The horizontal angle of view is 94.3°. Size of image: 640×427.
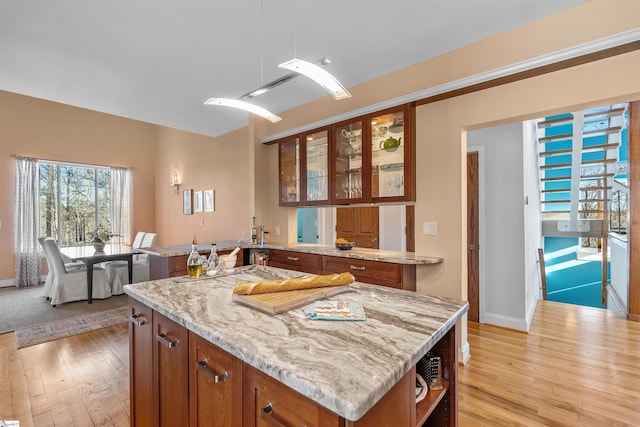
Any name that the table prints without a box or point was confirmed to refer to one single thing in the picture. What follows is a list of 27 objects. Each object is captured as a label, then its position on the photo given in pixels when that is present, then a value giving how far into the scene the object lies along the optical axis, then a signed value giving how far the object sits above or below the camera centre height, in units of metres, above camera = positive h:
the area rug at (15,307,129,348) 3.07 -1.23
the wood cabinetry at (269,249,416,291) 2.54 -0.50
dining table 4.16 -0.54
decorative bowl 3.16 -0.32
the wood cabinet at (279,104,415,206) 2.82 +0.58
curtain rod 5.40 +1.13
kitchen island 0.72 -0.39
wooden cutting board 1.17 -0.35
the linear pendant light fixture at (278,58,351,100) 1.42 +0.72
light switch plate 2.68 -0.12
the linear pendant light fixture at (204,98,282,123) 1.89 +0.73
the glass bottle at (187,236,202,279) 1.75 -0.28
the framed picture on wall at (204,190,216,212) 5.40 +0.30
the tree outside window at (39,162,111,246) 5.86 +0.36
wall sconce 6.36 +0.74
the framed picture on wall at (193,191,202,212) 5.76 +0.32
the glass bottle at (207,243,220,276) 1.83 -0.29
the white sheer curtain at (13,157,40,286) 5.37 -0.06
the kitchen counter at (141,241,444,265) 2.55 -0.37
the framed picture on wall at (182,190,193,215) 6.06 +0.30
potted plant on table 4.70 -0.35
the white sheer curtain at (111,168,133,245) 6.65 +0.34
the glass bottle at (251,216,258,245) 3.95 -0.23
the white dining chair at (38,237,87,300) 4.30 -0.79
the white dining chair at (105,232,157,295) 4.75 -0.86
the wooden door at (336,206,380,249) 4.67 -0.15
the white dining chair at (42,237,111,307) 4.11 -0.91
